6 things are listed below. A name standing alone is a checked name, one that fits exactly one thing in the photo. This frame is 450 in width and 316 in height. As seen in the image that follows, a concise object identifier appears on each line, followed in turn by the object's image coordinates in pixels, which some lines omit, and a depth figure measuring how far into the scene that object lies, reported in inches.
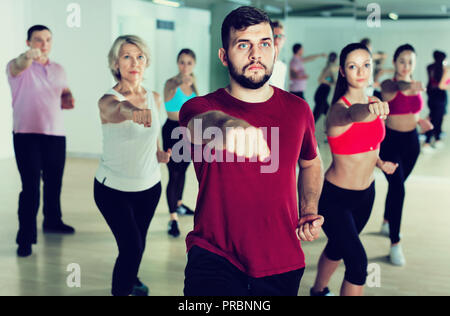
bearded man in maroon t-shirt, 60.8
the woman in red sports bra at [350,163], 102.7
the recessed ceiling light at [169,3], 311.1
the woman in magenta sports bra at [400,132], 151.5
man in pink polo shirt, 147.9
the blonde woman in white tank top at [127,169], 103.4
